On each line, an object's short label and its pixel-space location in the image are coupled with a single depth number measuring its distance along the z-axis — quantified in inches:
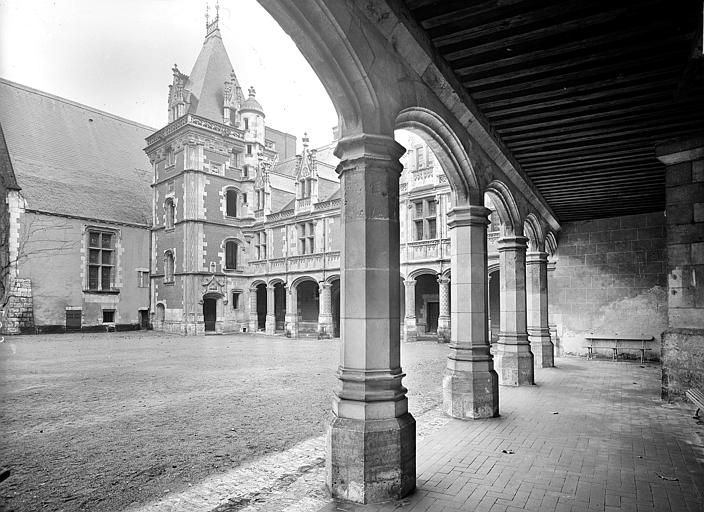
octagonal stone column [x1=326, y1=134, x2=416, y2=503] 146.9
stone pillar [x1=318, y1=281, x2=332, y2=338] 896.0
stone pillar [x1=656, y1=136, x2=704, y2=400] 273.9
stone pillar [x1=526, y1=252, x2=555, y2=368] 458.9
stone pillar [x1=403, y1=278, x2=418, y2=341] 794.2
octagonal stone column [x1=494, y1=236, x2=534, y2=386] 347.9
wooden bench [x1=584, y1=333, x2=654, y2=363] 511.5
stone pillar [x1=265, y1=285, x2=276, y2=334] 1019.3
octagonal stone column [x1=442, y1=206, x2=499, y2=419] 247.1
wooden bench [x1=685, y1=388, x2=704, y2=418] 219.5
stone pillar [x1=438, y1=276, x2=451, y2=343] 748.0
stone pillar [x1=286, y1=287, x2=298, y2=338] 953.6
